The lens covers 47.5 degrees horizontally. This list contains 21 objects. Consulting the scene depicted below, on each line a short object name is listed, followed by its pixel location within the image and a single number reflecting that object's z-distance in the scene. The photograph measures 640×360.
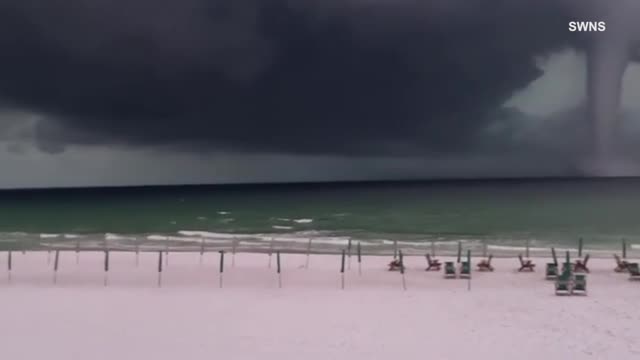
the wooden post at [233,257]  29.86
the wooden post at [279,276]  24.81
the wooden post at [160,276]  24.60
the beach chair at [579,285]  22.56
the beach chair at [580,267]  26.66
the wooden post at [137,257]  29.89
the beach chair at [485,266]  27.56
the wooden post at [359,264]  27.38
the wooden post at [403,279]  24.27
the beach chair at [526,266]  27.44
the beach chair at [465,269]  25.70
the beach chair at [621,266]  26.95
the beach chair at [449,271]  26.09
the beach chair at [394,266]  27.78
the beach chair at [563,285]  22.55
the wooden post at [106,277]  24.75
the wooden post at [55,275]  25.71
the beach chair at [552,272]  25.28
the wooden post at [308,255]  29.35
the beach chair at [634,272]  25.62
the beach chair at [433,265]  27.98
